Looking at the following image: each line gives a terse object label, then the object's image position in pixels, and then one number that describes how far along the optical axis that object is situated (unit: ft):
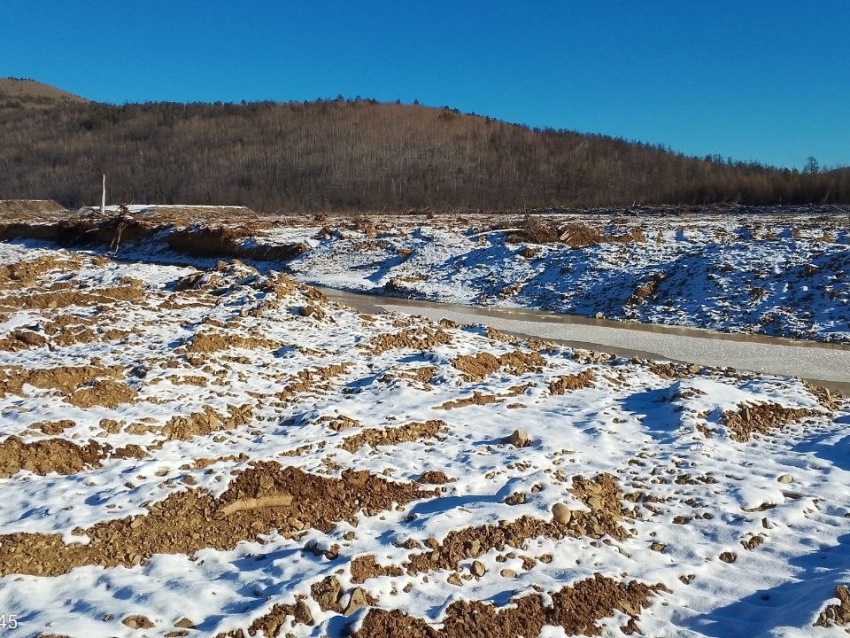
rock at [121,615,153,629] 11.56
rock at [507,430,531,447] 21.80
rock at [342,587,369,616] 12.39
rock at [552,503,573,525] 16.49
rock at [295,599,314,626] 12.03
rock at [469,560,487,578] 13.99
